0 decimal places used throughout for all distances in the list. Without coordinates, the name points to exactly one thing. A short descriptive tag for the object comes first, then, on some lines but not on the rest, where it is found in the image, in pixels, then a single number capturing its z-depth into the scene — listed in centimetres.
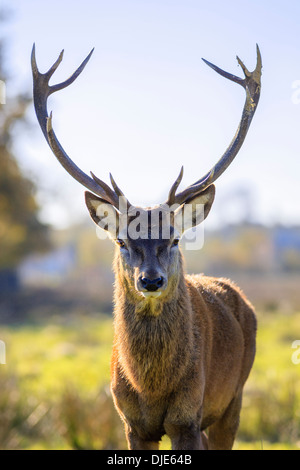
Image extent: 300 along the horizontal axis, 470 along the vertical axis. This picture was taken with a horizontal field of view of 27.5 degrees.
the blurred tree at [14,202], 2328
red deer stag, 447
